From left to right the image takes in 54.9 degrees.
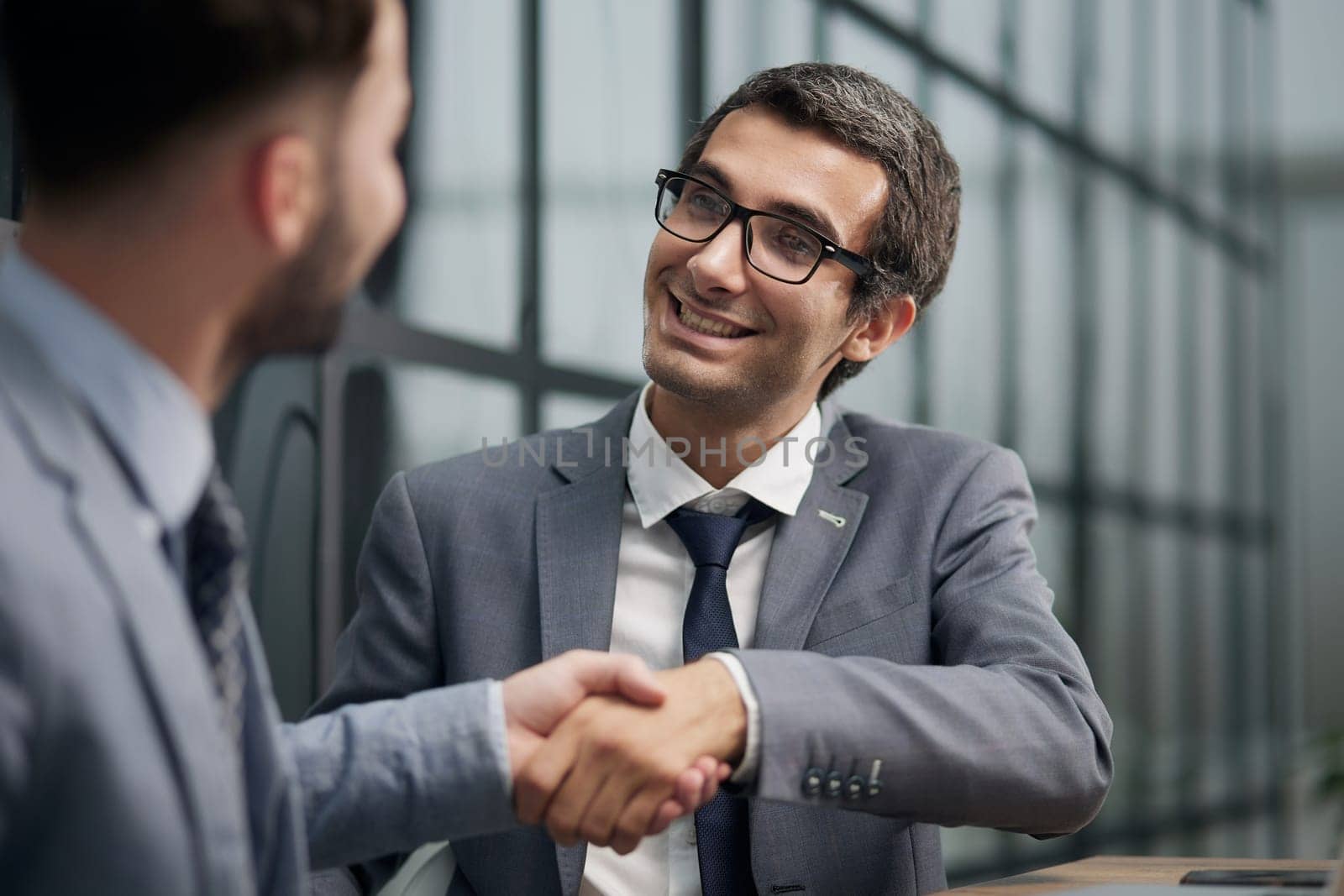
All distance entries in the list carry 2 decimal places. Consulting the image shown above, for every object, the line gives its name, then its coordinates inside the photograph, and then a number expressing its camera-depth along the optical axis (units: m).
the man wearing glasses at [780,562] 1.38
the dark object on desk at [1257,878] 1.28
